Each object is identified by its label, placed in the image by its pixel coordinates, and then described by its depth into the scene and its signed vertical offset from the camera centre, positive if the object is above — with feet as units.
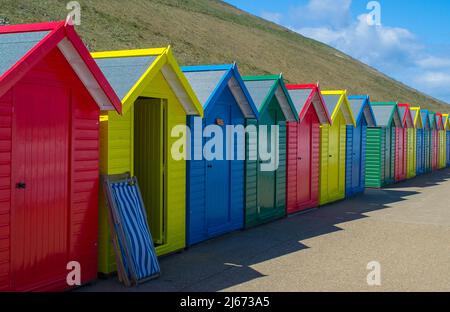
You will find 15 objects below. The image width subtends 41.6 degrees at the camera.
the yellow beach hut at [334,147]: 51.70 +0.61
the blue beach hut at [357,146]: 57.98 +0.77
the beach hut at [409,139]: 77.10 +2.07
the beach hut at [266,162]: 39.34 -0.32
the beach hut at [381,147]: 66.49 +0.82
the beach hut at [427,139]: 90.58 +2.35
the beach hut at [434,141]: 95.61 +2.10
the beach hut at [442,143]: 100.88 +2.00
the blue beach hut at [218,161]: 32.83 -0.45
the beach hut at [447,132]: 105.19 +4.06
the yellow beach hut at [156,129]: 27.02 +1.16
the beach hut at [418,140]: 82.84 +2.10
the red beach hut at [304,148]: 45.29 +0.45
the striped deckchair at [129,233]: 24.64 -3.45
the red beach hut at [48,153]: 20.36 -0.04
